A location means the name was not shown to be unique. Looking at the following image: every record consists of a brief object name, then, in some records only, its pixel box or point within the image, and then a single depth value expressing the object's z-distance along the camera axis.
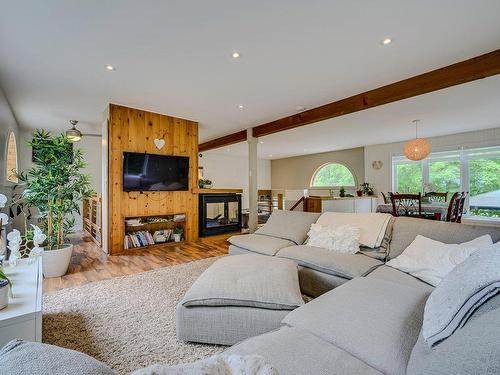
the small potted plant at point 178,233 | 4.59
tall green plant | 2.82
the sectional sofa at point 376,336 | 0.63
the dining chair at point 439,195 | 4.58
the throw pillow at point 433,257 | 1.67
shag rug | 1.50
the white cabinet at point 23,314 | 1.16
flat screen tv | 3.98
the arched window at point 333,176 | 7.98
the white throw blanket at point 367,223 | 2.35
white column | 5.20
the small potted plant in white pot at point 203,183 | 5.66
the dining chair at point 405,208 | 3.69
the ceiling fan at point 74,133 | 4.47
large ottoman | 1.48
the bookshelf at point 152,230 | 4.08
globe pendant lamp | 4.34
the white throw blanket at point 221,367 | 0.53
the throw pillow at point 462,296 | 0.83
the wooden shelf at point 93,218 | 4.48
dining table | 3.72
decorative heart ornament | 4.31
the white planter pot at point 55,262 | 2.81
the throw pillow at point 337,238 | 2.37
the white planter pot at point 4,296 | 1.24
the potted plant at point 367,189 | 7.04
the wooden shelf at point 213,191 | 4.79
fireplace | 4.92
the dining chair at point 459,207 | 3.71
